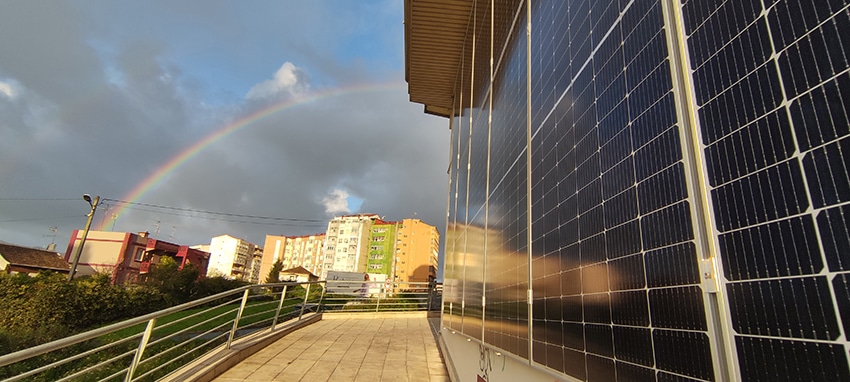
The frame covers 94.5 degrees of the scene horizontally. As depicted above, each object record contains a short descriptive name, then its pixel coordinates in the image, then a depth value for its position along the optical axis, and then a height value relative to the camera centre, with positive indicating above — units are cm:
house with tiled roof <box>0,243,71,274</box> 5212 +252
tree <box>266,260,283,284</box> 6998 +350
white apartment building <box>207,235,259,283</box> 12719 +1110
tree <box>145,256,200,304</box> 3034 +41
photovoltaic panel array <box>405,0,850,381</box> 118 +52
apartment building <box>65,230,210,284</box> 6669 +529
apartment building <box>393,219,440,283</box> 10038 +1337
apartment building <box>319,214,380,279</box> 10209 +1384
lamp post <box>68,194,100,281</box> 2305 +192
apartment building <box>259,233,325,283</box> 12462 +1368
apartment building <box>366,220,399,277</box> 10000 +1301
